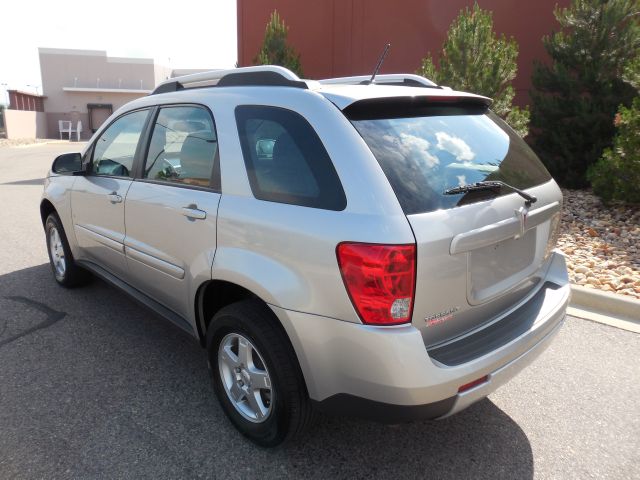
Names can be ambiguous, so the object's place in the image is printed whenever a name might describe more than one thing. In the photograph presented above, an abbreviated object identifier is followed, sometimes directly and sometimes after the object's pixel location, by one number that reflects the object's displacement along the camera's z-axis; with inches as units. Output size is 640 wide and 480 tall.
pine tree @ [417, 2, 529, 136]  305.1
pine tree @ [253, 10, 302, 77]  489.7
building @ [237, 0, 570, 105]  378.3
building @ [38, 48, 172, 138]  1561.3
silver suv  78.9
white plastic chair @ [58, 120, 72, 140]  1525.6
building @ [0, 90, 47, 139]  1318.9
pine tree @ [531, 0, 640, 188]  286.8
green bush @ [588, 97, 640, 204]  244.4
